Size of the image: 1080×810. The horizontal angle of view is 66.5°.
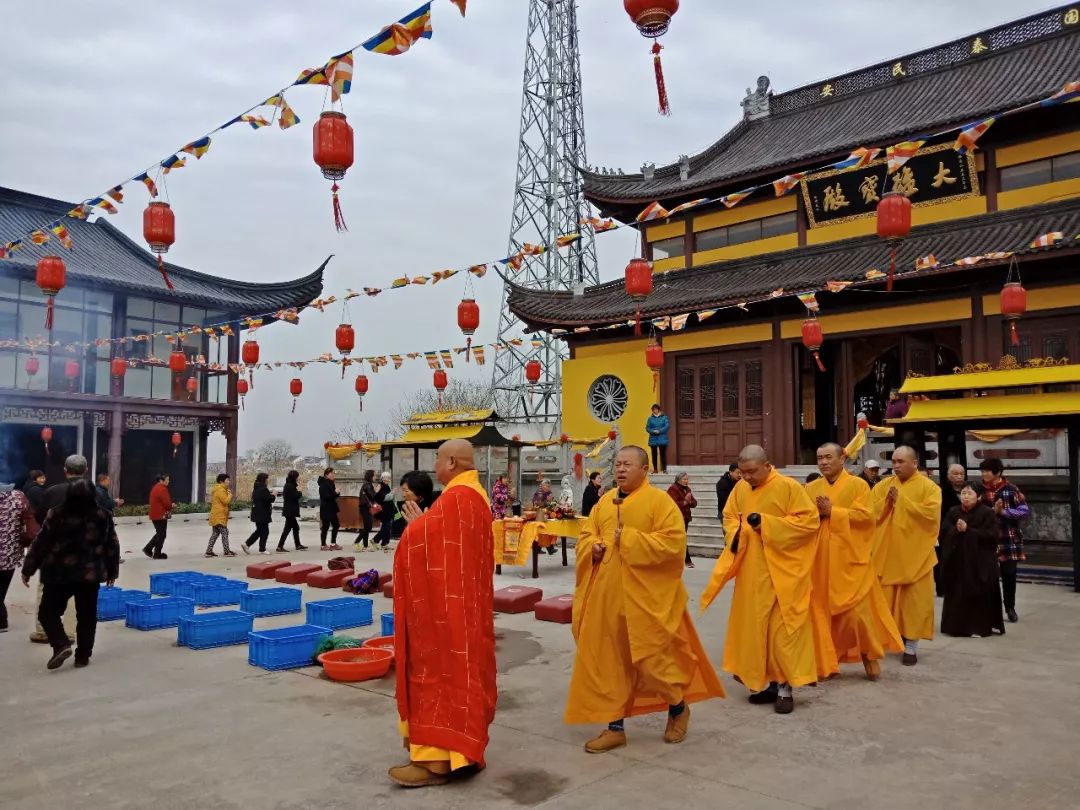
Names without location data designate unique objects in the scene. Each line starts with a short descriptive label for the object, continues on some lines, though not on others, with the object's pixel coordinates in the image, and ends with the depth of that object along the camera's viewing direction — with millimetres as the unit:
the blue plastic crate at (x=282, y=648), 6031
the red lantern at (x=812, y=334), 14391
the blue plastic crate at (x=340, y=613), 7539
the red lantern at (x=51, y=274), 10904
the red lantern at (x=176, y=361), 18819
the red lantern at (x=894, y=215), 10062
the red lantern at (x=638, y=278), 13016
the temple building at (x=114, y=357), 22031
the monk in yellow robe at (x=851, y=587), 5637
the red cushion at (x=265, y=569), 11094
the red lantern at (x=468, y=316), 13680
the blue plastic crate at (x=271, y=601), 8242
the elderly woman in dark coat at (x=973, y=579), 7152
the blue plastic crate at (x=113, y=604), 8164
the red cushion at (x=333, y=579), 10125
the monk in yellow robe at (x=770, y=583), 4961
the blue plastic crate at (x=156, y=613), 7668
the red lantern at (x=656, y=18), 5547
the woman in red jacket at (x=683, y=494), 11922
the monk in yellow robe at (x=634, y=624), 4309
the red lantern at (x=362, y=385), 20516
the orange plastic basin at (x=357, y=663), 5699
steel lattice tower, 31953
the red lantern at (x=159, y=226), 8336
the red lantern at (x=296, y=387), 21092
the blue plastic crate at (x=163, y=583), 9456
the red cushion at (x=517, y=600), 8367
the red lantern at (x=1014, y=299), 12398
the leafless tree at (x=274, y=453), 73938
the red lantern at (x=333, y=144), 6602
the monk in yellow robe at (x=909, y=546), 6293
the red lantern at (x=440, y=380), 19281
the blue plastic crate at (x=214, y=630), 6785
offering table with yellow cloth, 10836
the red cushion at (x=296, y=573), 10617
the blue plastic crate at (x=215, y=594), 8898
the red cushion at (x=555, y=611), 7852
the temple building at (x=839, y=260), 14352
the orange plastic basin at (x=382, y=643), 6218
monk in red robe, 3764
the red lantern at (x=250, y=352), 17719
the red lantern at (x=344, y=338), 15023
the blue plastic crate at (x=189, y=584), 9047
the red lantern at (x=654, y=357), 16188
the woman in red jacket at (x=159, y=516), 13844
